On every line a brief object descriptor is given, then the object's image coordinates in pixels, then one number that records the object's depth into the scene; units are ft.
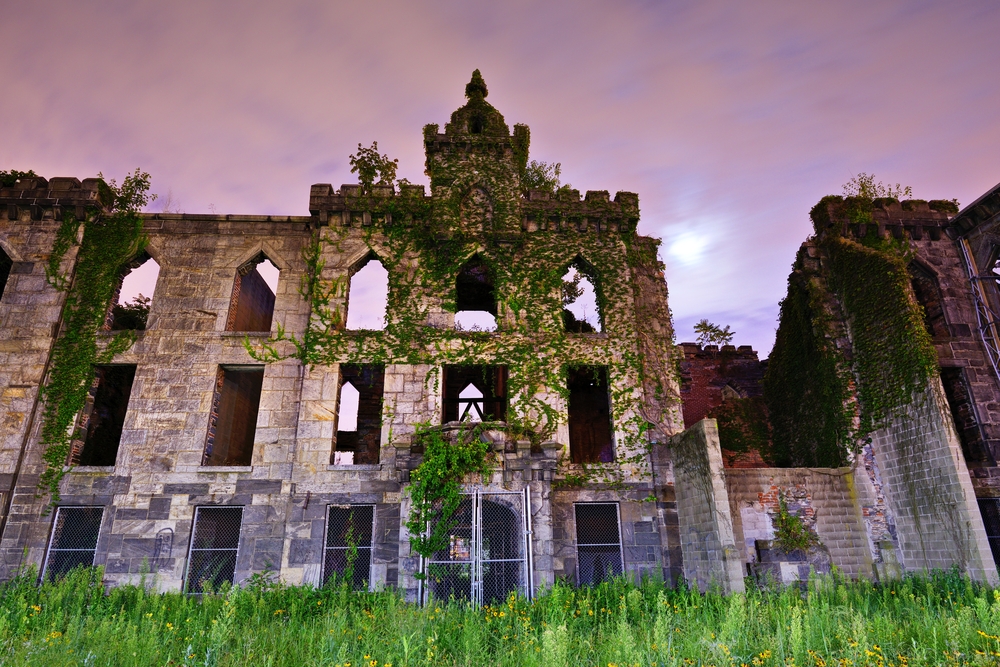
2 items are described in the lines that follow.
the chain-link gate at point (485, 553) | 37.78
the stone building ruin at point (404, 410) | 41.37
